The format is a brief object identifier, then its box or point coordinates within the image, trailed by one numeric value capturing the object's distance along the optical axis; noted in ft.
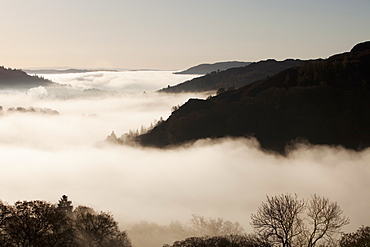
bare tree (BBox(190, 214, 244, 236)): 308.81
